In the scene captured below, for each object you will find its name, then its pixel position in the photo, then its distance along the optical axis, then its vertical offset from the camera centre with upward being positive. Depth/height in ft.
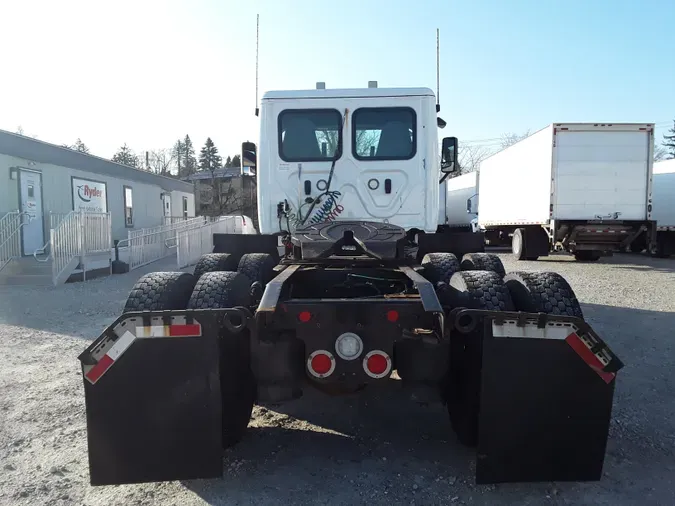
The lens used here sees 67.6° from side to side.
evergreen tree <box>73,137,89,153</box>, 281.13 +37.90
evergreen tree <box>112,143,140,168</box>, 258.16 +28.66
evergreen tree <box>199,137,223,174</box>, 268.62 +29.96
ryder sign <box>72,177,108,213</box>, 57.98 +2.04
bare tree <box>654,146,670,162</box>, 181.67 +21.12
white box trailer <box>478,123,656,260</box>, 48.96 +2.72
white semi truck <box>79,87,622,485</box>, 9.12 -2.90
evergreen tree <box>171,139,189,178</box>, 287.85 +32.64
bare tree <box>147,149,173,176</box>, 261.85 +26.04
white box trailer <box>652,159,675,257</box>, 61.21 +0.23
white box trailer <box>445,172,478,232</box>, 84.32 +2.14
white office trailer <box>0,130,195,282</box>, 44.47 +1.53
